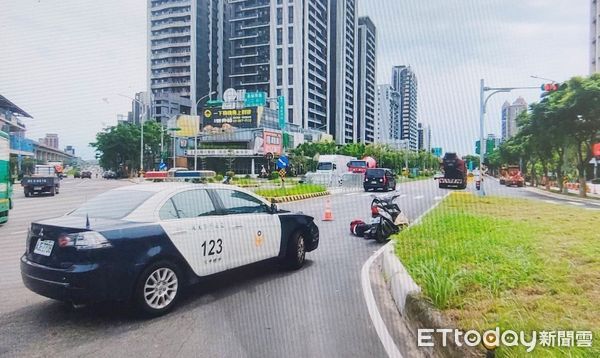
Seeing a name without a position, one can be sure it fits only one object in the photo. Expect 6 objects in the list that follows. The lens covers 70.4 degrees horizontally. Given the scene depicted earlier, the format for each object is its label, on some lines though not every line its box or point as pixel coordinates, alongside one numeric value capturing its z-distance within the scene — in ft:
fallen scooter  29.96
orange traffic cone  41.91
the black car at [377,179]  92.84
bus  37.88
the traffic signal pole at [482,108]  72.59
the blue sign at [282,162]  75.87
